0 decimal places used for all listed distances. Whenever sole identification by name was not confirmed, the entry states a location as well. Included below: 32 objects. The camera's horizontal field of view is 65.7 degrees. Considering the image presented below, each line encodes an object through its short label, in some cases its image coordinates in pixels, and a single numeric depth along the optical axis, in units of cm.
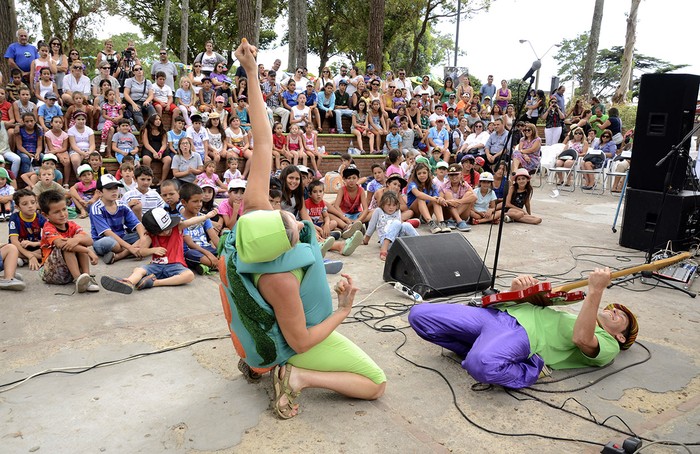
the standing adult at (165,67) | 1252
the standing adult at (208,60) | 1371
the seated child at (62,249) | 499
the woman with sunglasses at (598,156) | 1340
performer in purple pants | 318
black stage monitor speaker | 510
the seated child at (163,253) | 514
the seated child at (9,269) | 492
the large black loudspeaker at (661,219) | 667
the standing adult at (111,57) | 1279
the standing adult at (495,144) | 1259
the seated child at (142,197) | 684
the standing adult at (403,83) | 1718
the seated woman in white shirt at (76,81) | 1097
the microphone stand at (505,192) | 393
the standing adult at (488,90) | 1881
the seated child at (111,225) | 598
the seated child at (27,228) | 545
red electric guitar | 337
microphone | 379
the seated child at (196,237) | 569
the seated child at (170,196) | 566
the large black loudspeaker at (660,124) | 681
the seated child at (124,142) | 998
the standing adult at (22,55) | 1140
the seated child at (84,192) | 826
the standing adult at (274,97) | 1315
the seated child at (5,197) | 777
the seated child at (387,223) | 667
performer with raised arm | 249
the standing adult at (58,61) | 1138
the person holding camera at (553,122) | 1666
